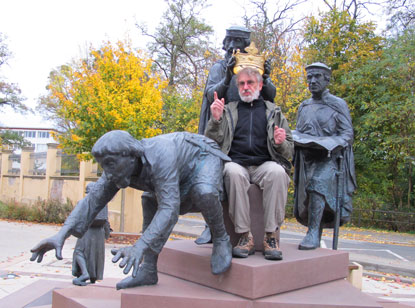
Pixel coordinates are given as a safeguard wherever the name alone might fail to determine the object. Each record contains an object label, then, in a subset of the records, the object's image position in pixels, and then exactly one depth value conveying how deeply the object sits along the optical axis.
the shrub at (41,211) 14.45
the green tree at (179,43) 24.47
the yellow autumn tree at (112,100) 10.19
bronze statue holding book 4.12
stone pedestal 2.67
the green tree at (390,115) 13.86
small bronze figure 4.10
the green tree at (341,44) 16.22
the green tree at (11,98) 28.84
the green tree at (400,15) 16.49
